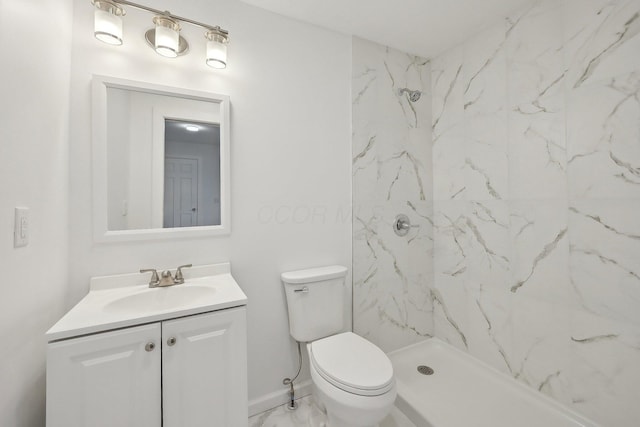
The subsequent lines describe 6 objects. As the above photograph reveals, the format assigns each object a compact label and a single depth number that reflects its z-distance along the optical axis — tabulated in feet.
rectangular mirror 4.09
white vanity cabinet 2.78
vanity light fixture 3.78
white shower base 4.59
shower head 6.39
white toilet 3.67
